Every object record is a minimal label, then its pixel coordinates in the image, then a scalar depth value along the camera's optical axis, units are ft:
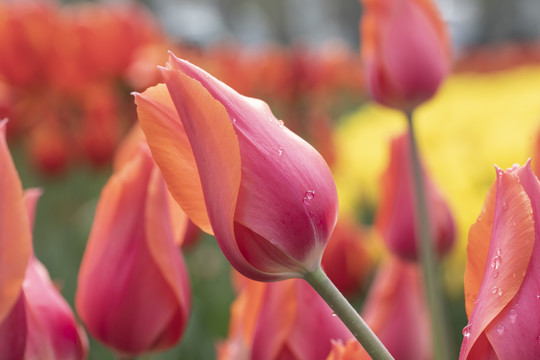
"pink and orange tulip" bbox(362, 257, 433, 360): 2.56
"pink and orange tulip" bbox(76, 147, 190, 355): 2.12
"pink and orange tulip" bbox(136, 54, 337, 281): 1.90
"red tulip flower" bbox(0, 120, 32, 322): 1.95
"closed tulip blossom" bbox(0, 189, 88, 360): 1.99
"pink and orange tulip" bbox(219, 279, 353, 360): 2.10
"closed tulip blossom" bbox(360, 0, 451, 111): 2.57
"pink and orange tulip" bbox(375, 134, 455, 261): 2.68
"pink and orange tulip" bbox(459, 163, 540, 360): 1.87
